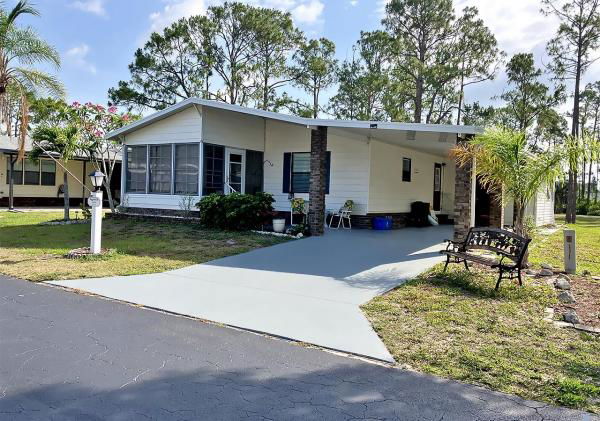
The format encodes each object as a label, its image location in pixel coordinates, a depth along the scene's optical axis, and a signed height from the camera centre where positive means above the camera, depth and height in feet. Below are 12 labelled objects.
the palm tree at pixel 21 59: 45.75 +13.79
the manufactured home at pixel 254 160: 47.42 +4.56
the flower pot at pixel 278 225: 41.34 -1.93
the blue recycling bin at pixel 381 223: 47.91 -1.77
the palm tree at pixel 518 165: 25.34 +2.44
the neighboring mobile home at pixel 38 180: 74.28 +2.89
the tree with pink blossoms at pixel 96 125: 55.36 +9.16
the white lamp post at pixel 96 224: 30.73 -1.69
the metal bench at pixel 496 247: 21.80 -2.00
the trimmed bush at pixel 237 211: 41.86 -0.78
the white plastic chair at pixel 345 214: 47.37 -0.94
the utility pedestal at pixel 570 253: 26.48 -2.40
